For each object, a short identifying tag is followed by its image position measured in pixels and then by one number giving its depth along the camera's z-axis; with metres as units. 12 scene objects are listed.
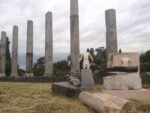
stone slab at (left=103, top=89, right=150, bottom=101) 4.95
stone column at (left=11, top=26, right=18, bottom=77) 13.61
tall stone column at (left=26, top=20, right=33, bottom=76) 13.16
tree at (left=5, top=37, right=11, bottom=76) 17.72
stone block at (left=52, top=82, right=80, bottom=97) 5.29
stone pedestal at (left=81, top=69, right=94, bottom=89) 6.05
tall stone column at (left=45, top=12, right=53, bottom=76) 11.58
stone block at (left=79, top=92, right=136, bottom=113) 3.51
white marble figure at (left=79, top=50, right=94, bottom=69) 6.82
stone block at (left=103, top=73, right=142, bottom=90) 5.18
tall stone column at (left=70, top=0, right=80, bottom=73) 10.21
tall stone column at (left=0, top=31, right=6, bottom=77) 14.20
